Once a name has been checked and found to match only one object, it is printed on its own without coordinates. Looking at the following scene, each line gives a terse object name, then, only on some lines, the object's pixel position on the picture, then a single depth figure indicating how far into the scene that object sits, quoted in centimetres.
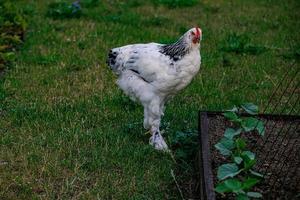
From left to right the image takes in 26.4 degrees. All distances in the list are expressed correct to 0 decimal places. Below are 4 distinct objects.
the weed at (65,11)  1019
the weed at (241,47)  882
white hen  556
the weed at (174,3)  1112
